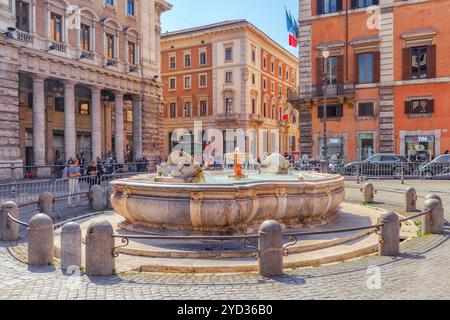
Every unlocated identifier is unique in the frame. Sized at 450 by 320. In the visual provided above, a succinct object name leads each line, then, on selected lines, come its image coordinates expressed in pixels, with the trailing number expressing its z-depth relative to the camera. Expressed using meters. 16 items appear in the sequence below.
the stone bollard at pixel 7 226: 9.37
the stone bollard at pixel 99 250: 6.55
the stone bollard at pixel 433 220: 9.43
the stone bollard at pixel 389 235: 7.65
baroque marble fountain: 8.22
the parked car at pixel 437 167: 24.97
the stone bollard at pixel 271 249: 6.49
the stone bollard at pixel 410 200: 12.73
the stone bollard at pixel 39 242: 7.24
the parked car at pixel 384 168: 26.16
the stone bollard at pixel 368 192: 14.86
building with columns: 25.50
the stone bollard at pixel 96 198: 13.66
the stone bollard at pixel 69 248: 6.93
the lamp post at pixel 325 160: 24.64
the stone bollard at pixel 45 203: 12.03
